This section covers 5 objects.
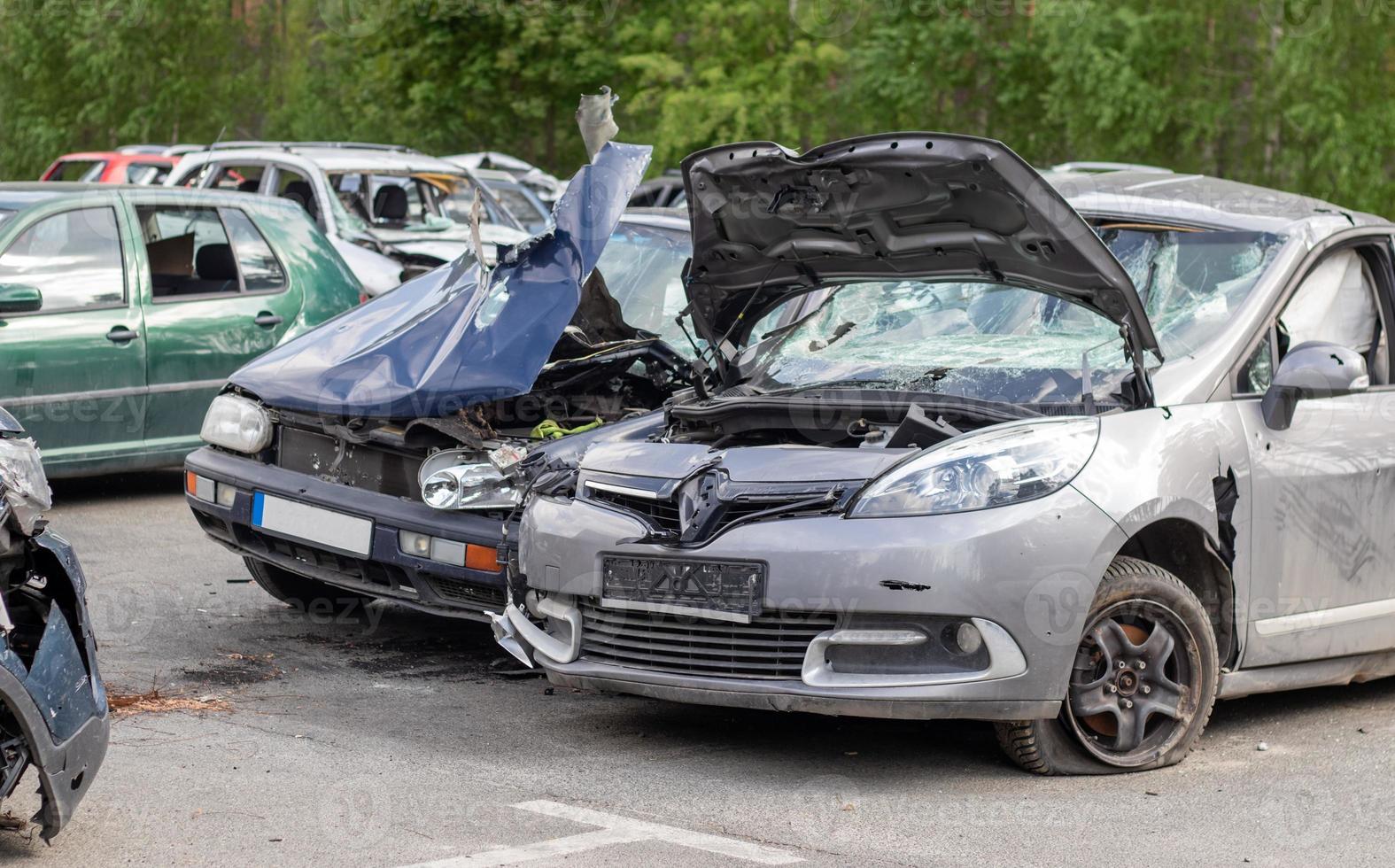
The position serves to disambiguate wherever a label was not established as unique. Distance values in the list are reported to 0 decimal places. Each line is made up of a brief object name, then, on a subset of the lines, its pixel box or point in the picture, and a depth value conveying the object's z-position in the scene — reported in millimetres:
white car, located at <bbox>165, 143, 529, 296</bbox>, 29141
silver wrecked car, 9493
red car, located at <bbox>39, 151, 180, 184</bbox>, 43787
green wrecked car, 17615
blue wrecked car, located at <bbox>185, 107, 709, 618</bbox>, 12172
